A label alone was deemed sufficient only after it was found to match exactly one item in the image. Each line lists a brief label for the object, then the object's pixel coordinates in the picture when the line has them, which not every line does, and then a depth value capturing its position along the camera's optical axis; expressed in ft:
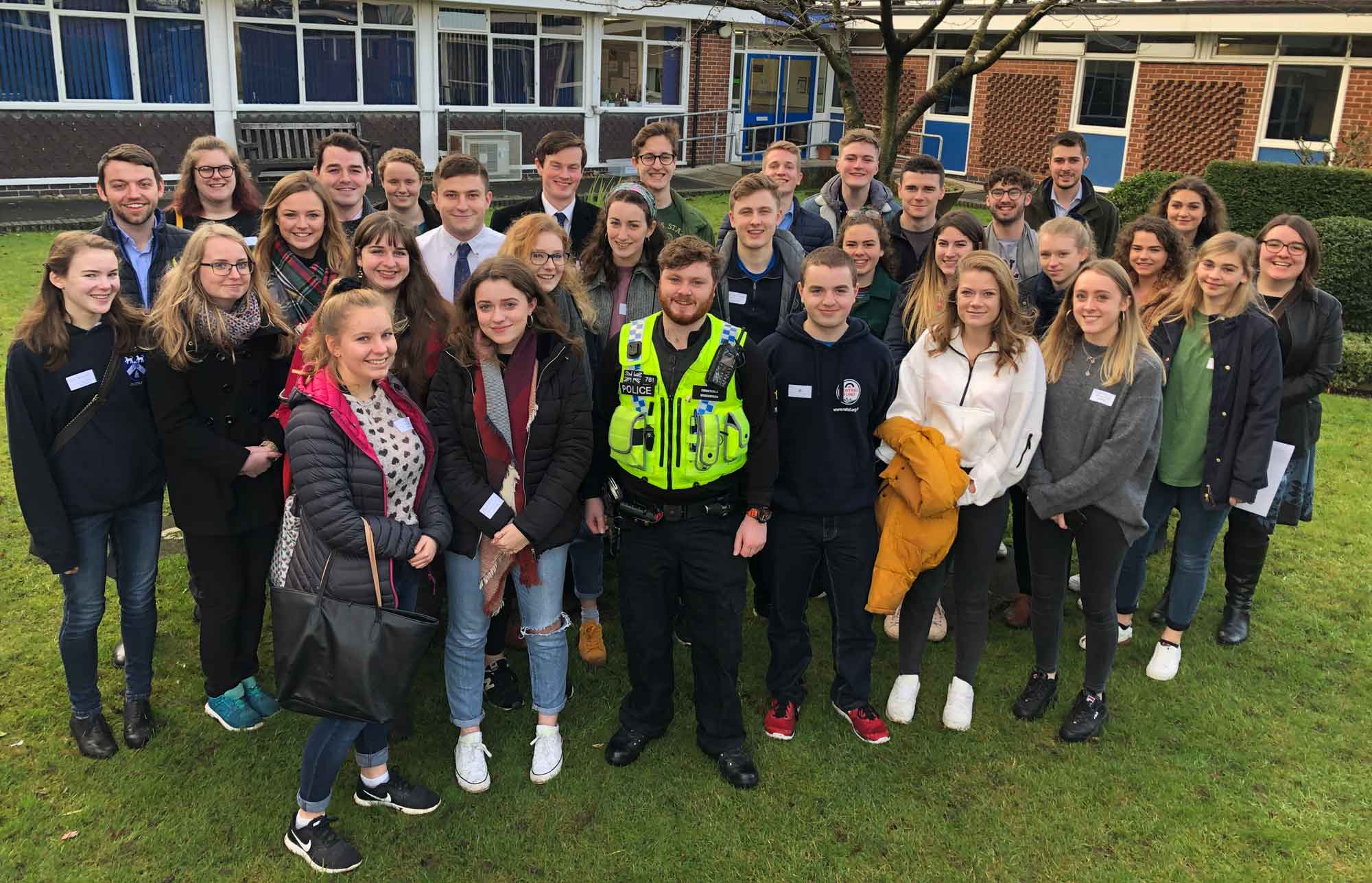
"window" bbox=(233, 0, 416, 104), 53.83
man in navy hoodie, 12.55
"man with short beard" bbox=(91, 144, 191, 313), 14.52
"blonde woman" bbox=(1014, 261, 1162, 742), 12.79
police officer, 11.76
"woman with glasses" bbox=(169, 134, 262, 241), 15.88
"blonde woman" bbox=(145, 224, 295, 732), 11.50
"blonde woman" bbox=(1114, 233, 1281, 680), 13.93
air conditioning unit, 58.65
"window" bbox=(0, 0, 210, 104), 47.37
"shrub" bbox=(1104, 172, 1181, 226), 39.83
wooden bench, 53.01
